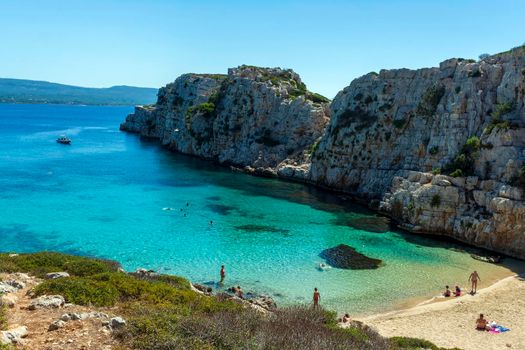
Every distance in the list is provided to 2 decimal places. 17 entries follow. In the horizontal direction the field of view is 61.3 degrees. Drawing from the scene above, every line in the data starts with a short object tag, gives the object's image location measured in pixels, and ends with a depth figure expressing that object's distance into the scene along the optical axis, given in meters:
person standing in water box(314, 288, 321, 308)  22.91
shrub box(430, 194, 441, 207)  36.62
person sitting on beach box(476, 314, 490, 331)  21.22
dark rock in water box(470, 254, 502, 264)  31.09
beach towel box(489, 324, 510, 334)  20.95
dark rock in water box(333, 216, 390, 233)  38.84
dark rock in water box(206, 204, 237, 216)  43.07
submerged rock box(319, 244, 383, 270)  29.77
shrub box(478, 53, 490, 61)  45.44
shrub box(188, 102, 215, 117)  83.31
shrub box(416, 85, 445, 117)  46.12
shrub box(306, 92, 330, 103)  73.56
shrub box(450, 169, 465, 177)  37.16
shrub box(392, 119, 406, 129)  49.01
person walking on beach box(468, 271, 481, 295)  26.17
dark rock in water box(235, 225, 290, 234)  37.40
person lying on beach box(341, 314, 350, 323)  20.69
